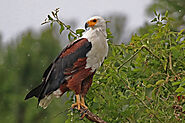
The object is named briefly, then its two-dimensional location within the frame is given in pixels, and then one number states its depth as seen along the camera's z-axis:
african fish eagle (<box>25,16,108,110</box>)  17.21
